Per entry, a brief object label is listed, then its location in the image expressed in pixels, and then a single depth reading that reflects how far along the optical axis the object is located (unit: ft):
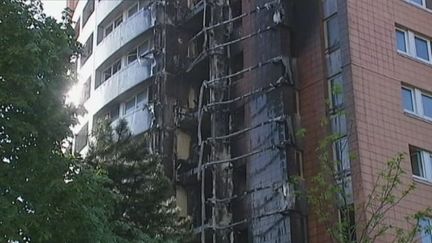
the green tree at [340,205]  47.26
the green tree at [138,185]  63.41
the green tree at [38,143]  42.55
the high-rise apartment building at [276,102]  71.77
